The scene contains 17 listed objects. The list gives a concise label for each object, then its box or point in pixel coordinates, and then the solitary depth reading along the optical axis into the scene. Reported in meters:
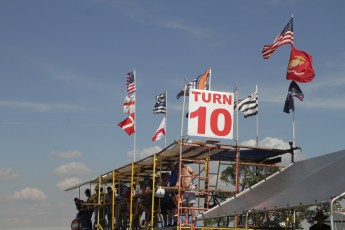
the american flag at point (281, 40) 21.25
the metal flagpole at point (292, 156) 20.34
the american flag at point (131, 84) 26.98
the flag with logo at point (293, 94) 21.91
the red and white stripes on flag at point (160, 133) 24.20
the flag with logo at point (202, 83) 22.55
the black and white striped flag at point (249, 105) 23.48
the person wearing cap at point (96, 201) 24.15
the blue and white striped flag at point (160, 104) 24.83
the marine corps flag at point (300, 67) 20.31
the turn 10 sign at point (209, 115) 19.22
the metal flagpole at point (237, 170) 19.26
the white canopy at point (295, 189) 13.42
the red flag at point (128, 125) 26.06
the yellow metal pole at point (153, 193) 18.67
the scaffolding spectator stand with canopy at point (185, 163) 18.69
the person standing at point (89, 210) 25.67
